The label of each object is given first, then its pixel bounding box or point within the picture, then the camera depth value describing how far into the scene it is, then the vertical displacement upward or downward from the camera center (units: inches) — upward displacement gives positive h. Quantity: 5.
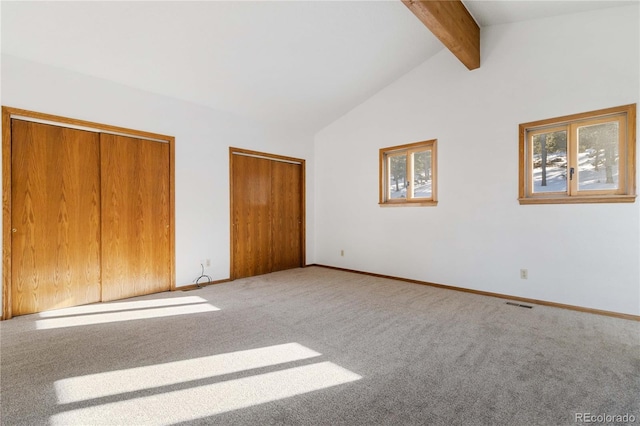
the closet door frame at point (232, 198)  183.9 +11.2
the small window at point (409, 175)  172.4 +21.8
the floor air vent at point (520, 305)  129.5 -41.2
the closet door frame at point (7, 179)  114.2 +12.9
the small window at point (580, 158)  117.7 +21.8
